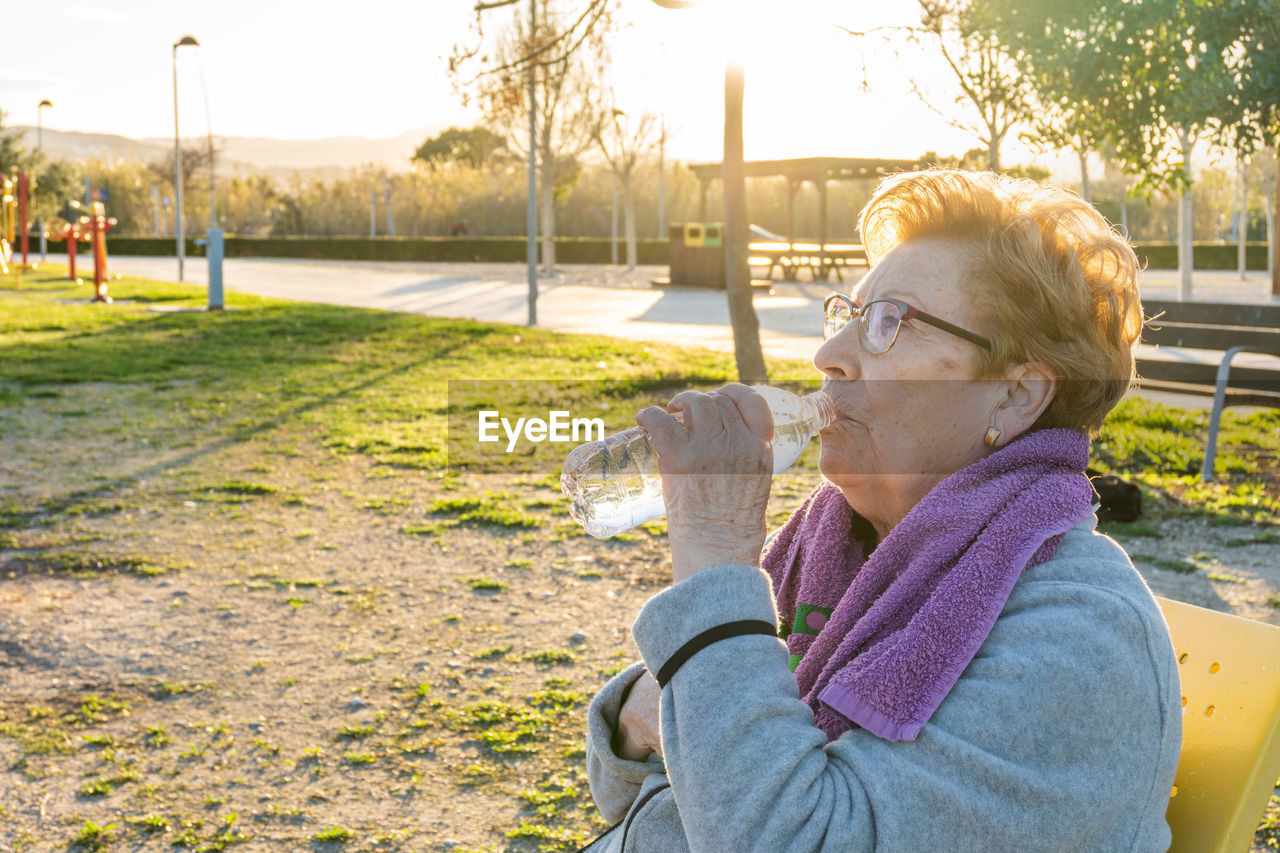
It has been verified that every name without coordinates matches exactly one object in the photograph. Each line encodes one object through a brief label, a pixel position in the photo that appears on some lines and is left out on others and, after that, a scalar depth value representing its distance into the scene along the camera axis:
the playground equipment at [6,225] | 24.44
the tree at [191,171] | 56.50
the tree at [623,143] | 33.38
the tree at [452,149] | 57.04
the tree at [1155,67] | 6.33
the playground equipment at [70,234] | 22.47
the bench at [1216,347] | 7.14
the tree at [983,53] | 7.84
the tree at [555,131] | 30.84
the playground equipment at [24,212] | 25.08
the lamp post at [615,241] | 33.50
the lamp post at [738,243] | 9.55
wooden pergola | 25.92
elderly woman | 1.34
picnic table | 27.81
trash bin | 26.39
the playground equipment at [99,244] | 20.14
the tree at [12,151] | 44.41
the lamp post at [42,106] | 46.51
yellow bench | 1.67
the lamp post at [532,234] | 16.72
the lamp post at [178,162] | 25.17
